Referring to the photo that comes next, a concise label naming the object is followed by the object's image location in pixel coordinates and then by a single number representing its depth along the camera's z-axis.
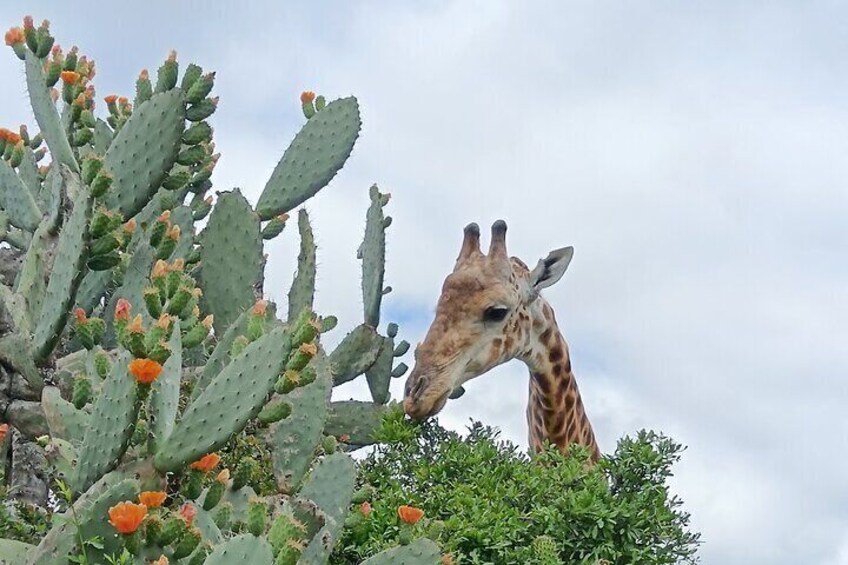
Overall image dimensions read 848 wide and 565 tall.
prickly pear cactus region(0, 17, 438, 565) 7.77
